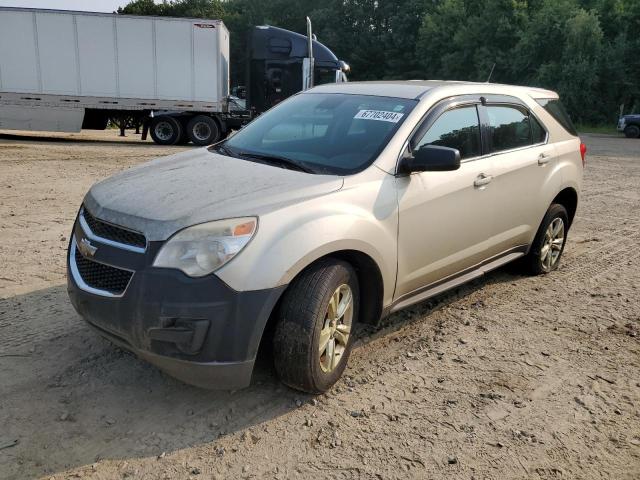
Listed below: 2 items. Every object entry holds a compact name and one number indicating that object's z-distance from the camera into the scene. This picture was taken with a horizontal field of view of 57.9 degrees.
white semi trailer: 16.44
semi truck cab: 17.00
